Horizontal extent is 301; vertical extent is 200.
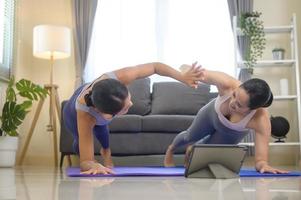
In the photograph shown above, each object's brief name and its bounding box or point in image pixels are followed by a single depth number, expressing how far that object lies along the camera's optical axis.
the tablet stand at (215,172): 1.98
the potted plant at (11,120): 3.77
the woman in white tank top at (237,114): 2.10
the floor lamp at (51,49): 4.58
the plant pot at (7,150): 3.75
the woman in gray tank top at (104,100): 2.03
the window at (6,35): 4.61
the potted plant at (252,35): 4.76
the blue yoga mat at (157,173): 2.18
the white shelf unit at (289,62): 4.61
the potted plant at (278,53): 4.81
